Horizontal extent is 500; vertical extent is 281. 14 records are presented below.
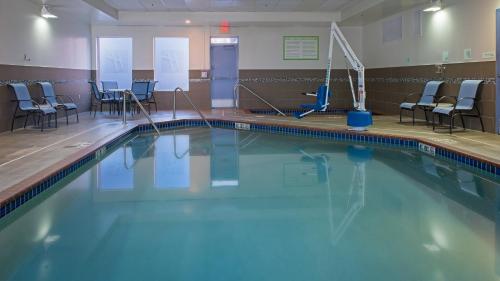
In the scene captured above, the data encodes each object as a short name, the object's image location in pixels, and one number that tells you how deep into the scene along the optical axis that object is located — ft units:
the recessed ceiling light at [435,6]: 27.89
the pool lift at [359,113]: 25.90
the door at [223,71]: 46.03
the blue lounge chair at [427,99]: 27.55
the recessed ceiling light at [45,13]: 29.07
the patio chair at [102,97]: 34.25
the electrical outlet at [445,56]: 27.73
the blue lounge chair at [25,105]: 25.51
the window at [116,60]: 41.16
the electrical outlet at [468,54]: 25.43
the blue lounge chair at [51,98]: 28.53
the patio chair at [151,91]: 37.48
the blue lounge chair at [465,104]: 23.94
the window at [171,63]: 41.73
